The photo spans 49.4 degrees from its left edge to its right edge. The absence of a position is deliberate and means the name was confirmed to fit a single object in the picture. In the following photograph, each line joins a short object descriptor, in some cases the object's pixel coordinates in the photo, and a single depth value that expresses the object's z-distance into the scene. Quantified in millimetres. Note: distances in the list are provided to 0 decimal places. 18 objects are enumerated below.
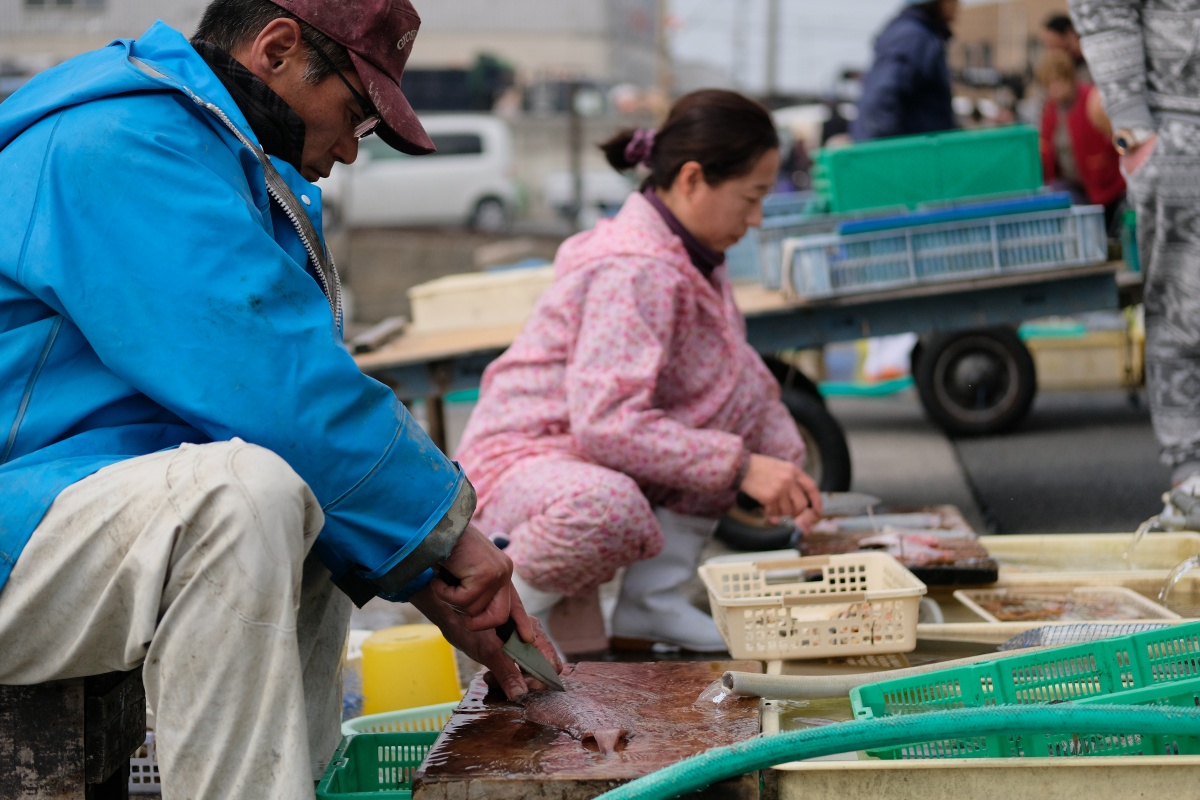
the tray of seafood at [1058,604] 3138
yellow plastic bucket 3012
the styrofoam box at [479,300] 5875
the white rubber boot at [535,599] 3566
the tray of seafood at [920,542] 3354
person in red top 8047
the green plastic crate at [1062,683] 2135
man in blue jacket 1781
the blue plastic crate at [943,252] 5281
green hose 1838
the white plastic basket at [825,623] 2869
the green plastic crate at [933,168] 5633
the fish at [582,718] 2049
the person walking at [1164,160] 4164
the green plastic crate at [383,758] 2271
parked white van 24703
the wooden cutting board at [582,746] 1907
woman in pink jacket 3424
